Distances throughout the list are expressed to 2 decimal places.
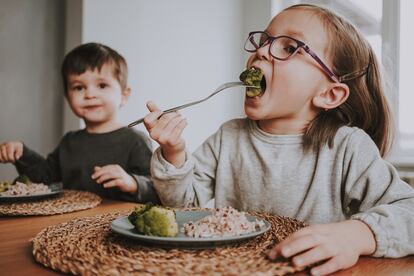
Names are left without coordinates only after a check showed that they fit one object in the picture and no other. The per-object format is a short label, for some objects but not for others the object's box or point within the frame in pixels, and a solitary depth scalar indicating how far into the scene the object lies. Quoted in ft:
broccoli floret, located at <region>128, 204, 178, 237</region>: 2.12
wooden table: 2.02
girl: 3.17
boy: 5.82
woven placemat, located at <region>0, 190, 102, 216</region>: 3.39
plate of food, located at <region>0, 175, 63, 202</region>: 3.81
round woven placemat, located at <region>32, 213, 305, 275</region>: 1.79
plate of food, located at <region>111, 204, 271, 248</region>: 2.04
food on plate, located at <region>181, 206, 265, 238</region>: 2.17
